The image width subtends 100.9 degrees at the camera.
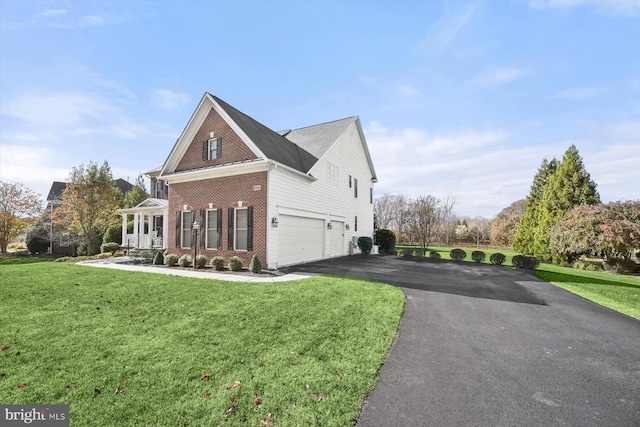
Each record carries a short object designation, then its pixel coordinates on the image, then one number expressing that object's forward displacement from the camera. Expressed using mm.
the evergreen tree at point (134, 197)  28656
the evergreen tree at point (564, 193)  18281
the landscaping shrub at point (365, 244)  20562
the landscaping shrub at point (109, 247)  20203
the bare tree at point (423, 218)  20297
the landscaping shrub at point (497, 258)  15156
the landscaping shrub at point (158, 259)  13948
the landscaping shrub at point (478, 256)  15945
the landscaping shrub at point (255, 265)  11250
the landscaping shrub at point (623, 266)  14367
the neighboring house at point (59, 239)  23747
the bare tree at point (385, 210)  41162
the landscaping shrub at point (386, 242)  23625
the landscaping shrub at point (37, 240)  23906
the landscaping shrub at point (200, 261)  12802
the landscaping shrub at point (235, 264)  11789
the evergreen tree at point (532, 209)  22156
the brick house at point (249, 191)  12281
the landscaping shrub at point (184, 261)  13086
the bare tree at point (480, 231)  35288
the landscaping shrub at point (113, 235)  21906
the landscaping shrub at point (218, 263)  12125
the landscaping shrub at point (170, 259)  13453
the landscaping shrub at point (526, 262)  13883
